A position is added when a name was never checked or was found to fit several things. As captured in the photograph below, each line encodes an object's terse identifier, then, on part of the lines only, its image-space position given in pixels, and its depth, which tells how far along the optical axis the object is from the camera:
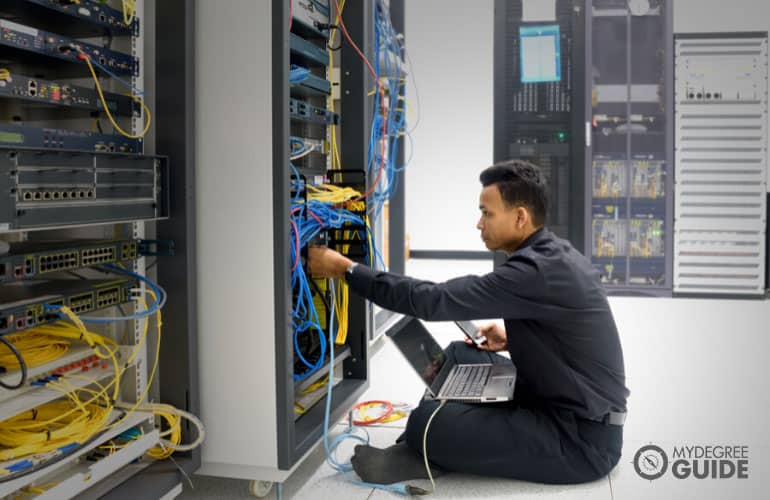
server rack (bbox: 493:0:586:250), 5.32
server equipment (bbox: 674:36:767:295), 5.26
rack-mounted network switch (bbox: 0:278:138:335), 1.45
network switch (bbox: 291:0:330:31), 2.44
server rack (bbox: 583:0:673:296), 5.41
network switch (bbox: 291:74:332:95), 2.51
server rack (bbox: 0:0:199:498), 1.47
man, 2.06
